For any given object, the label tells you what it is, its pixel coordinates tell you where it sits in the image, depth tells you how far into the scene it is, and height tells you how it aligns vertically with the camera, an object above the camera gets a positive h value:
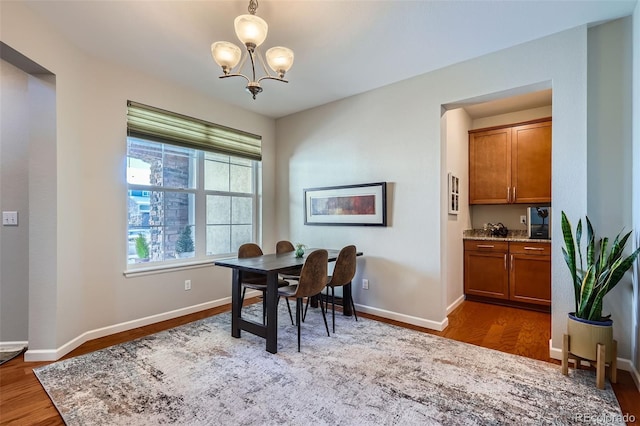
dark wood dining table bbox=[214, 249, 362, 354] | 2.58 -0.69
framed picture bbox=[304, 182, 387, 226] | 3.54 +0.07
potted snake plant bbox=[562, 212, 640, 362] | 2.05 -0.55
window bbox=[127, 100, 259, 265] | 3.29 +0.14
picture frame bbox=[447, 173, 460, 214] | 3.75 +0.22
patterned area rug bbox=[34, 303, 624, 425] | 1.76 -1.20
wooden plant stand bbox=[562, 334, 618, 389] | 2.00 -1.05
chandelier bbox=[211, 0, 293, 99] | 1.92 +1.12
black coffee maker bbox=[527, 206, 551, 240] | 3.99 -0.15
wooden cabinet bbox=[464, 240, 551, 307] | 3.72 -0.80
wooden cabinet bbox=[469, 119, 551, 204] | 4.02 +0.67
